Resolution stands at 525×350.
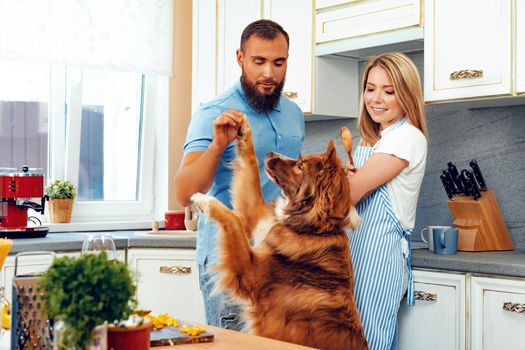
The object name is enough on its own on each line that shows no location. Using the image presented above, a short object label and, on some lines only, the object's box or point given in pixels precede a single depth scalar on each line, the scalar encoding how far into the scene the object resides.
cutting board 1.70
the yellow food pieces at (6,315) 1.76
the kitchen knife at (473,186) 3.11
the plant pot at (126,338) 1.33
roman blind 3.80
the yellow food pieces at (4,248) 1.55
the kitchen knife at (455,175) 3.15
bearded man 2.38
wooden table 1.68
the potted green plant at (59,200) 3.97
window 4.03
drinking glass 1.90
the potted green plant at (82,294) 1.12
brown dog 2.32
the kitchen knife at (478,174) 3.16
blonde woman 2.58
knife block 3.06
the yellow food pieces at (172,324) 1.76
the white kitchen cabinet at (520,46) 2.78
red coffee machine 3.39
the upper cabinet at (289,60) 3.60
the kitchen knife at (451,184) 3.19
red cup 4.07
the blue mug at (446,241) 2.95
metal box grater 1.38
